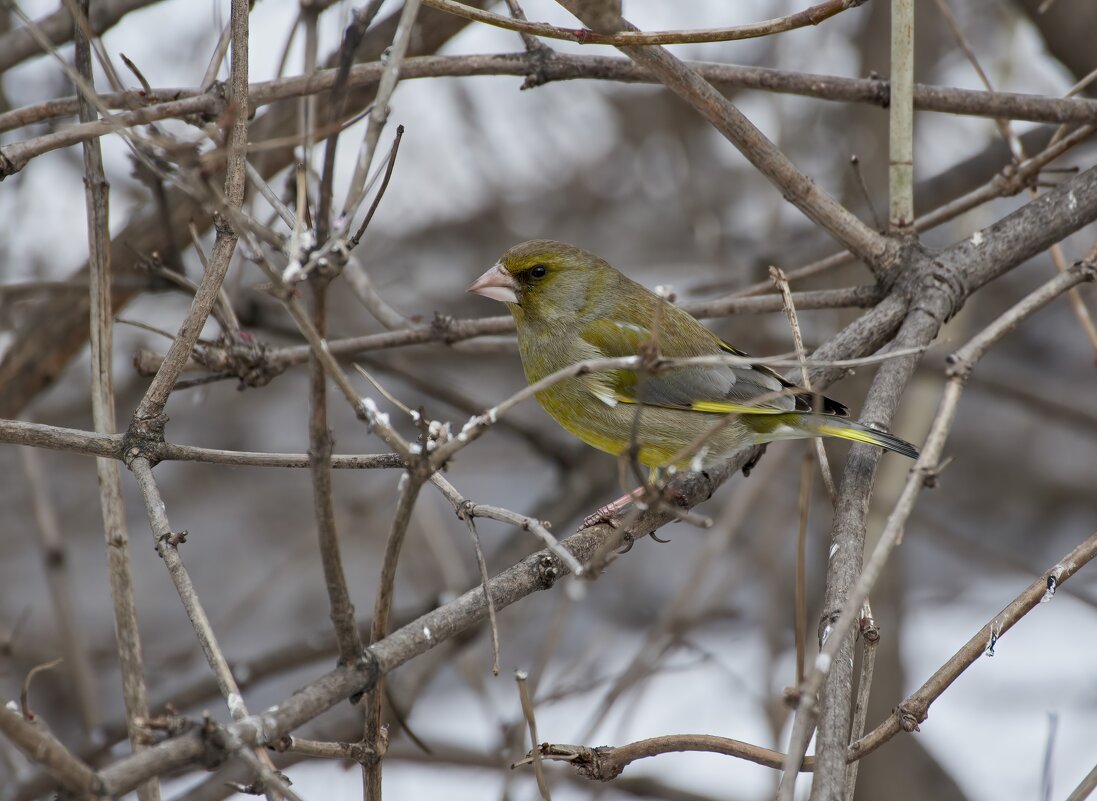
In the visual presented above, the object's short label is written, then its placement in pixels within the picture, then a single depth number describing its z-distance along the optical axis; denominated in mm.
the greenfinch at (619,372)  7605
